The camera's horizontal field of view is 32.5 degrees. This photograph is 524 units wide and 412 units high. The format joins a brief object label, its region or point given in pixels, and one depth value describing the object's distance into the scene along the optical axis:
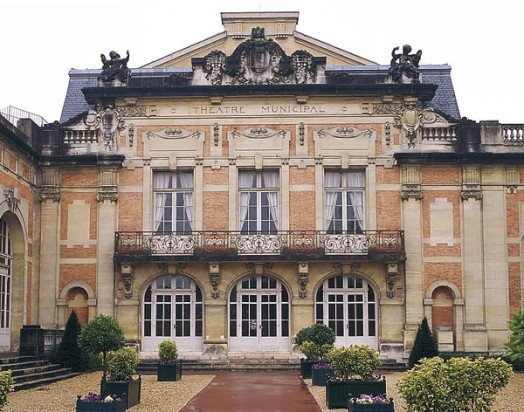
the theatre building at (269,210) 26.34
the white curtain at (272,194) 27.19
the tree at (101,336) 18.66
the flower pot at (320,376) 19.36
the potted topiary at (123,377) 15.86
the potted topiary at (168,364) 21.09
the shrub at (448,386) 10.67
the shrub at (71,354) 23.75
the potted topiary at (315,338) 21.80
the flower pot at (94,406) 13.86
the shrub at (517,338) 9.13
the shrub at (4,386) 10.84
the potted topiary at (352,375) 15.52
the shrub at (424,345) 24.30
